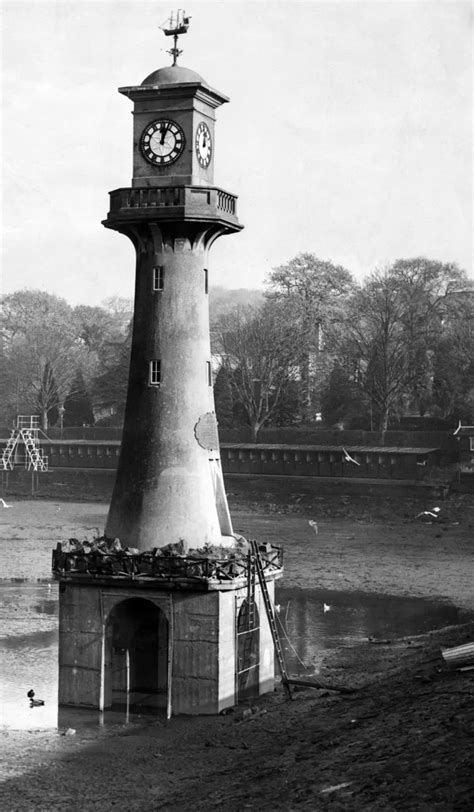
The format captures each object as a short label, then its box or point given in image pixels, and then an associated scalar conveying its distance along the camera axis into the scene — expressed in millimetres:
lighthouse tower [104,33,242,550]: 39156
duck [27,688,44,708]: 38062
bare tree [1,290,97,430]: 136000
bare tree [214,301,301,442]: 115000
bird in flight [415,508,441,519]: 89012
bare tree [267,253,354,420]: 116875
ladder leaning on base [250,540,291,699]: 38125
